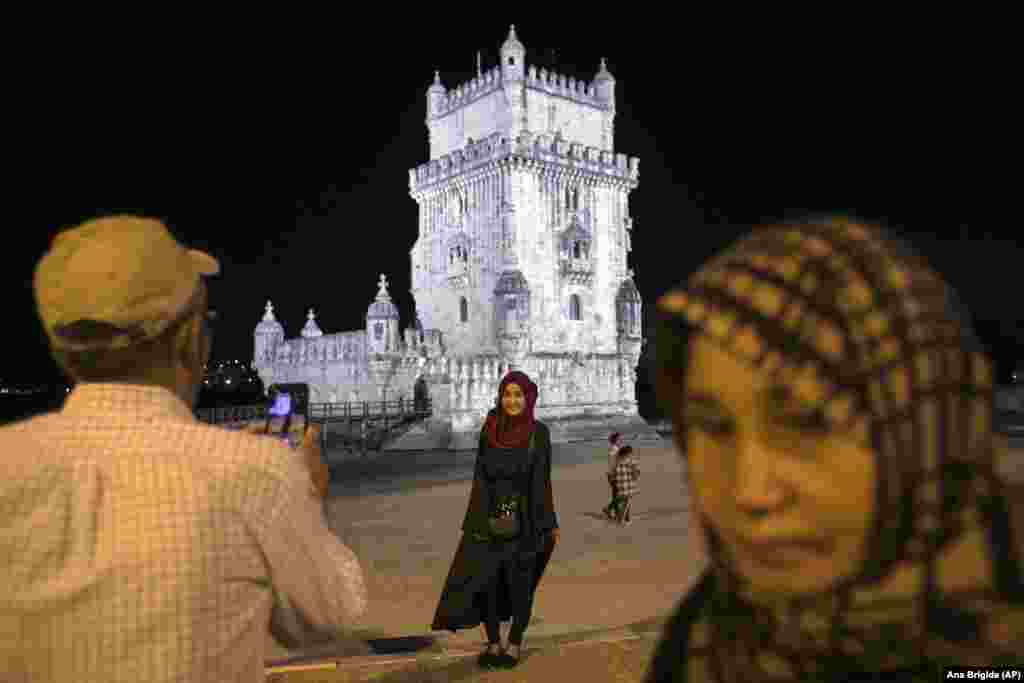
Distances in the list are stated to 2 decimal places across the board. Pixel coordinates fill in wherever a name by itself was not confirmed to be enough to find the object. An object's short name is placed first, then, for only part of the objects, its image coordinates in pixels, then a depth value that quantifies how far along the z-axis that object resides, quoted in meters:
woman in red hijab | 6.14
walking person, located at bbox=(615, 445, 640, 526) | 13.08
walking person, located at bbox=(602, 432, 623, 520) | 13.42
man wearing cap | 1.74
